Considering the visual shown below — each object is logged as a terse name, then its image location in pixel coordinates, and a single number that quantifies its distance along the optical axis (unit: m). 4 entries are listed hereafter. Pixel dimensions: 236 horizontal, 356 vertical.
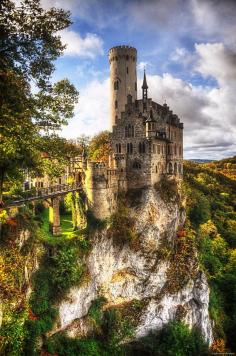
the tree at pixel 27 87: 13.42
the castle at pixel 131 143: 35.28
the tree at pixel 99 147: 47.75
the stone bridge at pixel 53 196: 28.56
